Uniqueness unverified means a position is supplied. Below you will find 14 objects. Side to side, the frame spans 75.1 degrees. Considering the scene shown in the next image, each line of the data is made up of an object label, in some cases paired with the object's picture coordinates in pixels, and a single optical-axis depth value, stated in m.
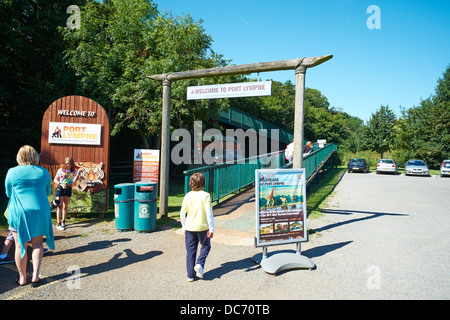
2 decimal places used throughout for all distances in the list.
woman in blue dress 4.03
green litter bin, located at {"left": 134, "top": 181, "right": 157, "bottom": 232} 6.73
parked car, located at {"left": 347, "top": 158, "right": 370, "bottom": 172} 25.66
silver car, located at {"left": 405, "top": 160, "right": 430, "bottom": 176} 23.45
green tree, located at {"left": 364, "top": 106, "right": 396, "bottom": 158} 37.28
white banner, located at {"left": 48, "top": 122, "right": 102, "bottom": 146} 7.91
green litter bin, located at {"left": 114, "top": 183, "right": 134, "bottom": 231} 6.84
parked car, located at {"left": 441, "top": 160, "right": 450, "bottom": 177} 23.16
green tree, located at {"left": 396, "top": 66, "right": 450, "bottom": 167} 33.09
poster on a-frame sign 4.91
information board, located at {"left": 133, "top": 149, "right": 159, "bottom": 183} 8.60
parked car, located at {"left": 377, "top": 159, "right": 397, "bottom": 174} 24.75
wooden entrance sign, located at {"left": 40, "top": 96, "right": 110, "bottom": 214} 7.86
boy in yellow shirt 4.24
